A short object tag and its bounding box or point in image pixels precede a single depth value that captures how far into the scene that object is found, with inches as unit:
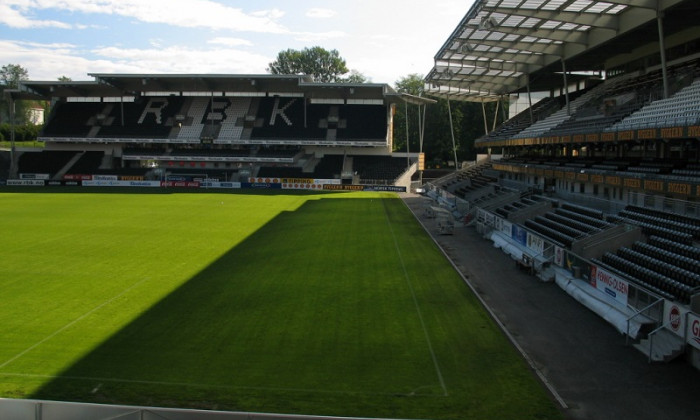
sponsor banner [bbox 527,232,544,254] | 877.8
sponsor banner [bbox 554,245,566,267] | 787.5
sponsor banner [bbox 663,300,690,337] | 474.6
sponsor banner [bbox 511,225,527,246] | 970.1
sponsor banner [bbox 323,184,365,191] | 2448.3
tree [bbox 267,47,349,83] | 4436.5
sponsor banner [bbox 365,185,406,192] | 2444.6
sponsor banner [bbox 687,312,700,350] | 451.2
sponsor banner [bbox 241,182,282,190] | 2516.0
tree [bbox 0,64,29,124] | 4439.0
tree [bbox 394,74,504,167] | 3528.5
